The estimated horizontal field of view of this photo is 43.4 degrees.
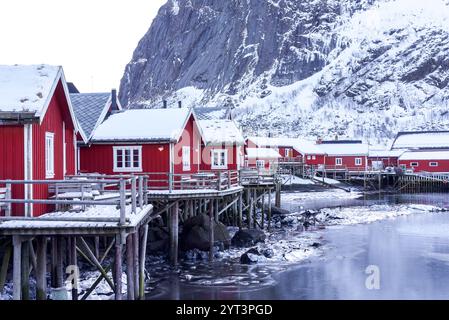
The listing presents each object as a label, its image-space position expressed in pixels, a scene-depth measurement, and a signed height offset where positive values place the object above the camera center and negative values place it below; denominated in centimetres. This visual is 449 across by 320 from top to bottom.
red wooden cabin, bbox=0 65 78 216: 1498 +94
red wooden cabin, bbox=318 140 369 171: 9156 -9
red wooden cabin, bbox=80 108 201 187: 2747 +46
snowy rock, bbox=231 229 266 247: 3003 -437
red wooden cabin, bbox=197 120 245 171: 3856 +87
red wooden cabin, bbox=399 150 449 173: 8494 -85
